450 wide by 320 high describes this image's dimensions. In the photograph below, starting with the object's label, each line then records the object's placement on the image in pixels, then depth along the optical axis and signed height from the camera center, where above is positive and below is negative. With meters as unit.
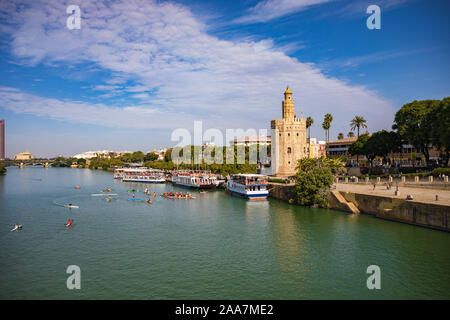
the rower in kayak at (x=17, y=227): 37.91 -7.83
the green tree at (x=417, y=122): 58.59 +7.20
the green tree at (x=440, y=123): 49.19 +6.08
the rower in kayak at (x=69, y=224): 39.81 -7.81
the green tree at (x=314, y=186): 51.50 -4.27
